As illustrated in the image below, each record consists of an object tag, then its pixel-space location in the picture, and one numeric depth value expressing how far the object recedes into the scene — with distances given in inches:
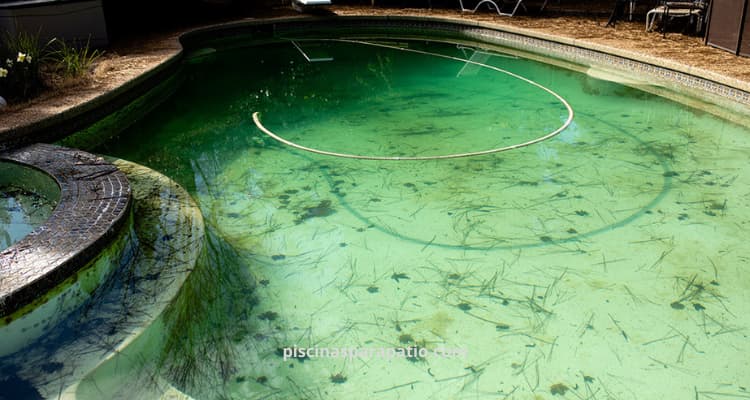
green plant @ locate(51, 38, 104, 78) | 233.0
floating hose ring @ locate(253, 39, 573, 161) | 197.5
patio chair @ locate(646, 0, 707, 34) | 313.9
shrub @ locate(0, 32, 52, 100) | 206.5
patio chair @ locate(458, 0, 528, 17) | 388.8
